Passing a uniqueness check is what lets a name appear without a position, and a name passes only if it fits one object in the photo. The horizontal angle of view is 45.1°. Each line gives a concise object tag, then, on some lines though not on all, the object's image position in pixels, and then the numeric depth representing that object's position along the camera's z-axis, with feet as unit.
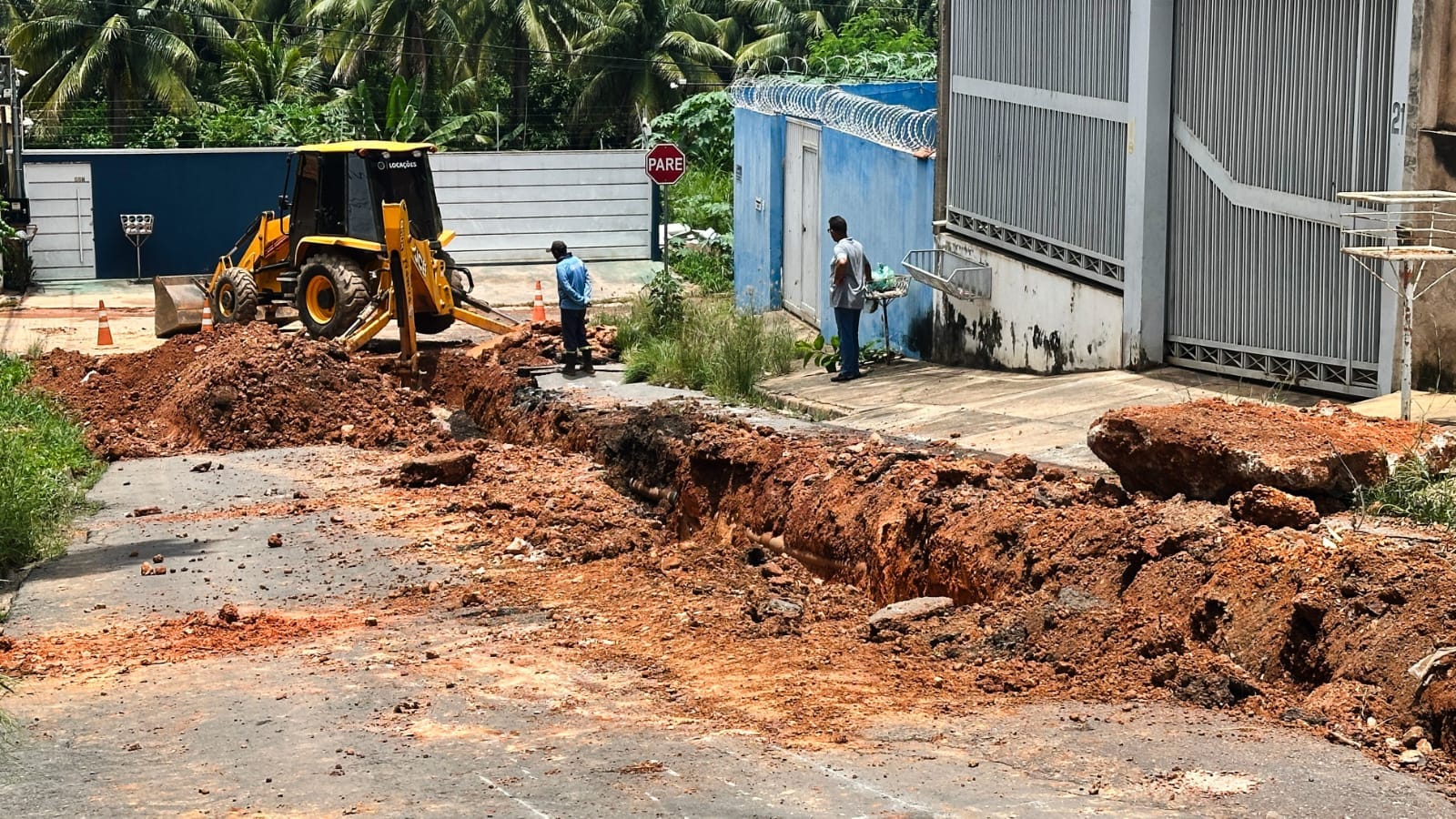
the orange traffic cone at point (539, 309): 76.95
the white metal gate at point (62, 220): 97.14
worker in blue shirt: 60.34
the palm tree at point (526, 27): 140.56
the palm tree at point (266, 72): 138.51
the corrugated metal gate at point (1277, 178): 40.57
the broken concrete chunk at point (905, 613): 29.17
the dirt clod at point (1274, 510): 27.17
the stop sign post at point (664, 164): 75.10
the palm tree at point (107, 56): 128.57
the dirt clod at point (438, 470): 47.37
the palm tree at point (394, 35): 138.72
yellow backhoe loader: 64.90
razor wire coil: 64.75
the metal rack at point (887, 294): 60.49
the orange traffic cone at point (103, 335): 77.10
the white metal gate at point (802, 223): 75.25
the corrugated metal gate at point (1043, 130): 50.90
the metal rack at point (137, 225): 97.22
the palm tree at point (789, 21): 157.99
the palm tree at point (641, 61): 144.77
